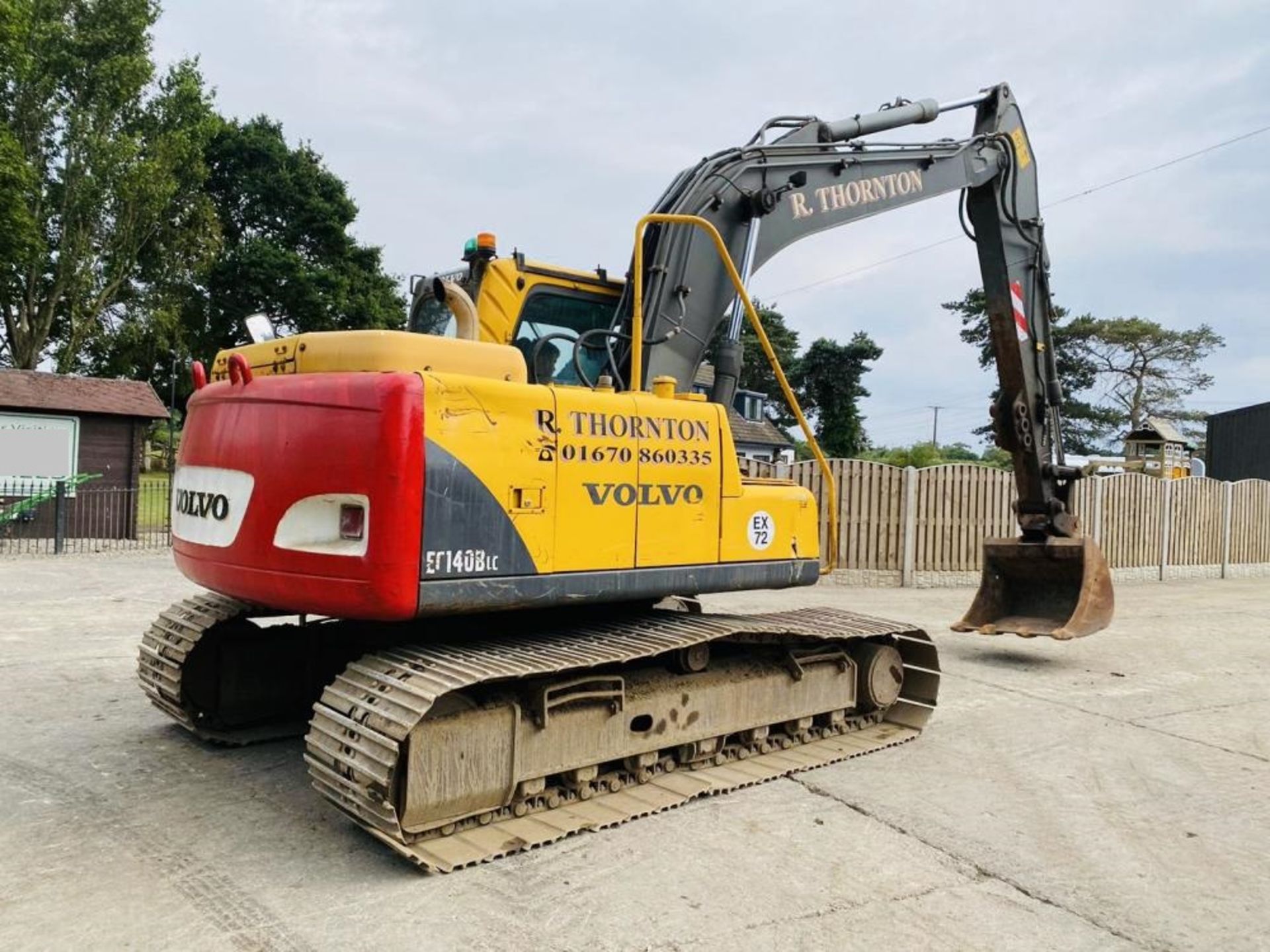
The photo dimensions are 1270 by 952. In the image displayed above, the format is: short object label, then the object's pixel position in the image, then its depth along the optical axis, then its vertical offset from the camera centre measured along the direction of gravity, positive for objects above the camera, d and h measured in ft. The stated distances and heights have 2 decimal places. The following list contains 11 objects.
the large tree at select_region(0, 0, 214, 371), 85.92 +30.70
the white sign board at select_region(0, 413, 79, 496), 52.80 +2.41
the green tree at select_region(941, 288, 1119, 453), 152.15 +24.19
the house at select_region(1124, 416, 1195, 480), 95.20 +8.47
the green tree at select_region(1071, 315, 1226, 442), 152.66 +27.90
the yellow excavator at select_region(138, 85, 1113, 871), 12.15 -0.67
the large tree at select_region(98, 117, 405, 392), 110.73 +29.84
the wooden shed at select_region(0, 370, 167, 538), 52.90 +2.85
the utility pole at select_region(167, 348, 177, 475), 93.06 +7.03
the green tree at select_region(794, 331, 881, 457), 137.18 +18.87
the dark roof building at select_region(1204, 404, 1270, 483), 97.66 +8.96
